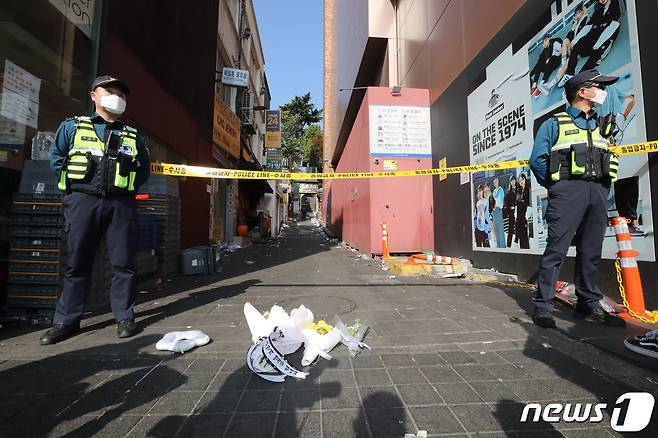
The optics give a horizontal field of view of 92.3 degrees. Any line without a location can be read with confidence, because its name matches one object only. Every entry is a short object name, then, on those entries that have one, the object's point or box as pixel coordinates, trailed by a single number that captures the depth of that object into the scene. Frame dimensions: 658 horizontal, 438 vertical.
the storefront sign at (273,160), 21.01
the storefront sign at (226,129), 10.86
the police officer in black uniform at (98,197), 2.79
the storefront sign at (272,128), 20.30
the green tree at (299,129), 44.50
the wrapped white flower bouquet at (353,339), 2.47
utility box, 6.21
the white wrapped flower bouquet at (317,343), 2.29
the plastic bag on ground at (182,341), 2.47
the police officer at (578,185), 2.88
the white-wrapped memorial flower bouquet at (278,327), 2.37
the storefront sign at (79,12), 4.43
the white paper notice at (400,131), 8.74
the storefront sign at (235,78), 11.20
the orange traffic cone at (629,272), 3.13
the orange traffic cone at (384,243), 8.49
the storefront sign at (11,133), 3.77
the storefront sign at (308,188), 57.34
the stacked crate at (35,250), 3.16
